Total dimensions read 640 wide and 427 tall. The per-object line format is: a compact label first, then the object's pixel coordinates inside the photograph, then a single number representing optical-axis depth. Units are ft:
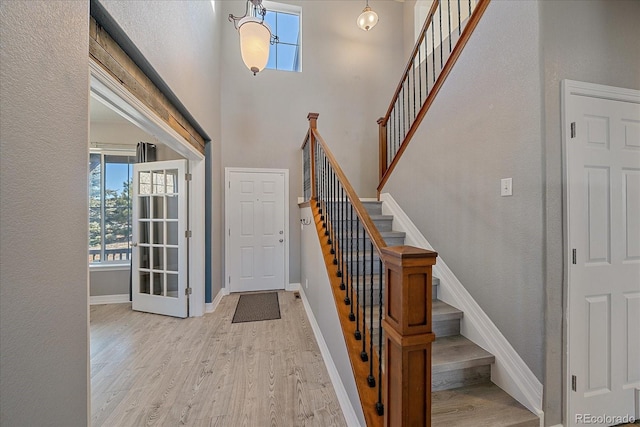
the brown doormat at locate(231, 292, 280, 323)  10.13
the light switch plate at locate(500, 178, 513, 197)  5.41
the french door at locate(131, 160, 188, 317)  10.25
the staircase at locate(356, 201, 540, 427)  4.65
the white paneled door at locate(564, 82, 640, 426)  4.86
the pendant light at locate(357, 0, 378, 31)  11.77
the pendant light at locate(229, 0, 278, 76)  7.13
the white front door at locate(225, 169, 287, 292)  12.99
